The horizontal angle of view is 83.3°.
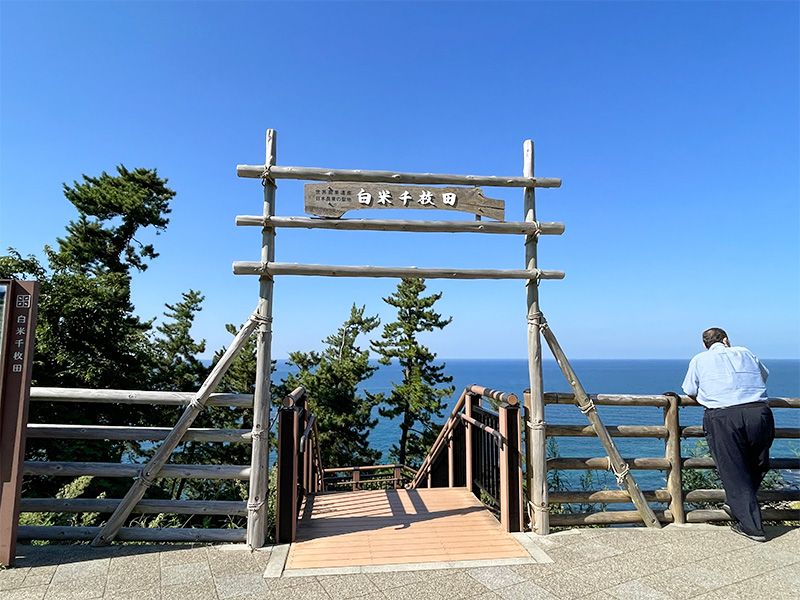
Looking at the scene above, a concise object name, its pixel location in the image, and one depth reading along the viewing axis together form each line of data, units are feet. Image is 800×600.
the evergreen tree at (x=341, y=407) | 71.46
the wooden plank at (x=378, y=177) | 13.42
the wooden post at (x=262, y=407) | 12.38
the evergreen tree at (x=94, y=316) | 41.91
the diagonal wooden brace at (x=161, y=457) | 12.28
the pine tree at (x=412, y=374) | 73.15
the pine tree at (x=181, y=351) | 65.62
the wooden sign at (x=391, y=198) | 13.62
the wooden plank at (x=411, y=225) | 13.23
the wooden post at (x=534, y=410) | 13.48
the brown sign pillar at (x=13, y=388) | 10.75
